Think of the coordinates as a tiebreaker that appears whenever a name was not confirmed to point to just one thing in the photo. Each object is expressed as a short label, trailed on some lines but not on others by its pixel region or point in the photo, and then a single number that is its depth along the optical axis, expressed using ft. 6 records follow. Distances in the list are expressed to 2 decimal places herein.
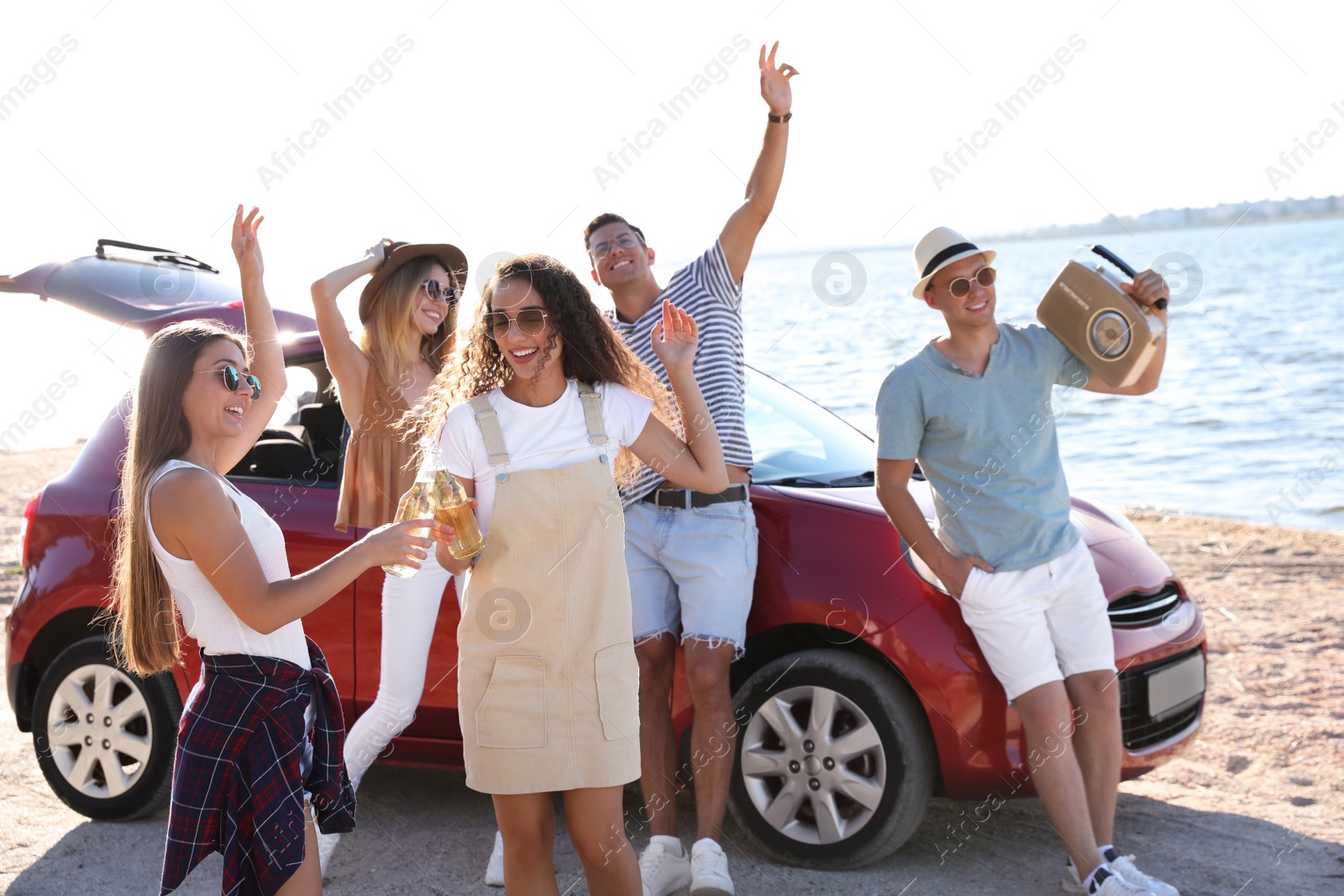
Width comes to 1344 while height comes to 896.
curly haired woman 9.44
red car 12.73
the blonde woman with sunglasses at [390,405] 12.88
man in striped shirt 12.64
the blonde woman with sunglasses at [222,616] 8.64
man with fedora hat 12.36
